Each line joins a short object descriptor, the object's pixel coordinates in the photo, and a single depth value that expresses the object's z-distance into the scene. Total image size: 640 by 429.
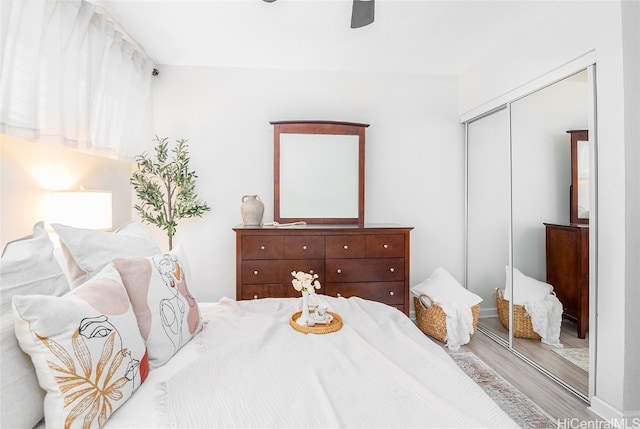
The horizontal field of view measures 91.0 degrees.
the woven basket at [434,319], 2.77
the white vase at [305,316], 1.48
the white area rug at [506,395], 1.80
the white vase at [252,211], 2.85
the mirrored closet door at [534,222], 2.01
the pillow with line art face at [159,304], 1.19
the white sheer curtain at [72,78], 1.53
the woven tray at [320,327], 1.41
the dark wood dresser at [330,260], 2.65
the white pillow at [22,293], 0.76
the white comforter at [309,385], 0.86
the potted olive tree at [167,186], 2.74
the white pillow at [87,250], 1.24
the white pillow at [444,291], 2.84
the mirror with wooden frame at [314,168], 3.11
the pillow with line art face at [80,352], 0.80
